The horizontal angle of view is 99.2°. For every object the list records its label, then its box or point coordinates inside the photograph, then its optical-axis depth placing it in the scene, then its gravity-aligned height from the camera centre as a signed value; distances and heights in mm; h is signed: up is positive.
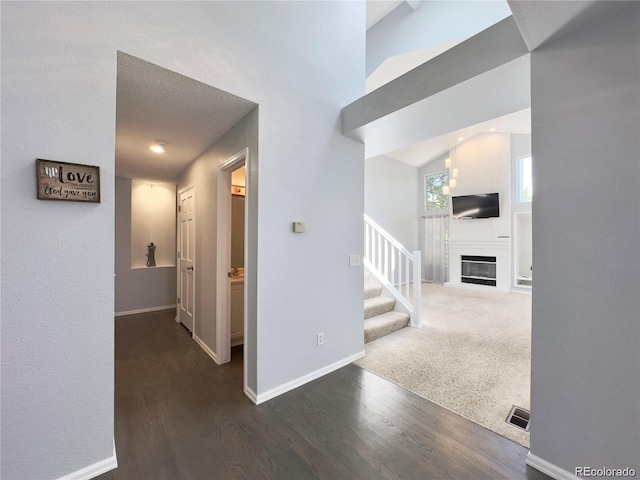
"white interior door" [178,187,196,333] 3803 -245
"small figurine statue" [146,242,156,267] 5039 -319
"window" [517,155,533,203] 6602 +1471
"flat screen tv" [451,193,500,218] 6855 +866
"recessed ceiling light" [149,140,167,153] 2988 +1048
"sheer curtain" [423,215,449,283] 8117 -285
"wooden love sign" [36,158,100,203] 1382 +306
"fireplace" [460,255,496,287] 6992 -830
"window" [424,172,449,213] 8320 +1461
